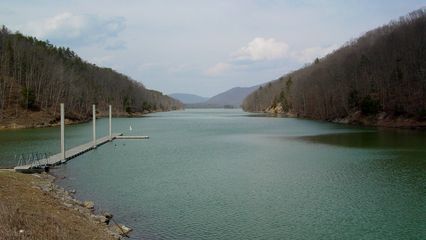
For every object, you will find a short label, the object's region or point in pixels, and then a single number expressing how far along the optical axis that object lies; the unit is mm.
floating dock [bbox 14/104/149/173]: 31344
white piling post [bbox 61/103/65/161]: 37562
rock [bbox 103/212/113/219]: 19406
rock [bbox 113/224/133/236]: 17191
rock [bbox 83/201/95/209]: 21094
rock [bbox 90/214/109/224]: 18312
